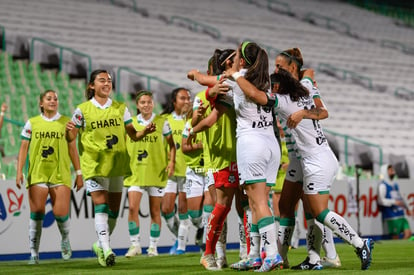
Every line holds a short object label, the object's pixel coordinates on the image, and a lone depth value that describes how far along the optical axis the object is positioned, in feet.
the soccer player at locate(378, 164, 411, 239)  118.01
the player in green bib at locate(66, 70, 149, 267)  64.64
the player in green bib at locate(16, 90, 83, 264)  72.02
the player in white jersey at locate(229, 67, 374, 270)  53.88
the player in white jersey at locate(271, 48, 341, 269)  56.24
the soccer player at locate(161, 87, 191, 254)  86.53
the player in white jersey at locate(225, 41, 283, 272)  52.34
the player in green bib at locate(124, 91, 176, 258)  81.35
